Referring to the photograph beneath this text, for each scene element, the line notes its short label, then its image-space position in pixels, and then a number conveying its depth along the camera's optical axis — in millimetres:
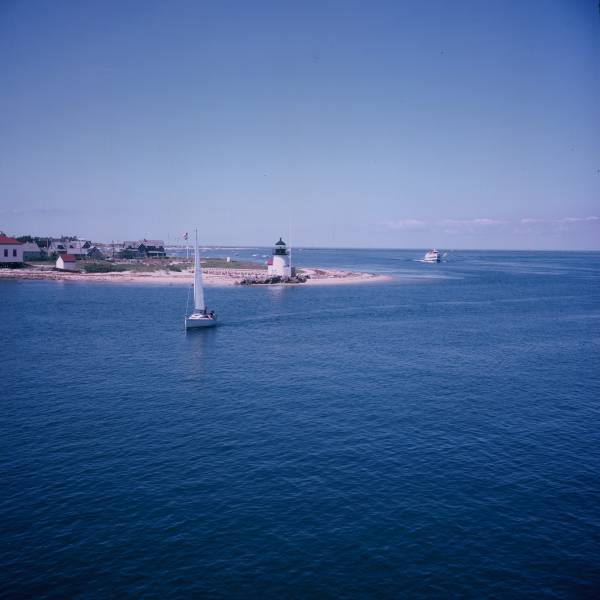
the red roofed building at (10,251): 165250
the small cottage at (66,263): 166000
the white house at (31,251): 187250
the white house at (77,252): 196250
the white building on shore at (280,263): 154500
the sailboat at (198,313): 75625
